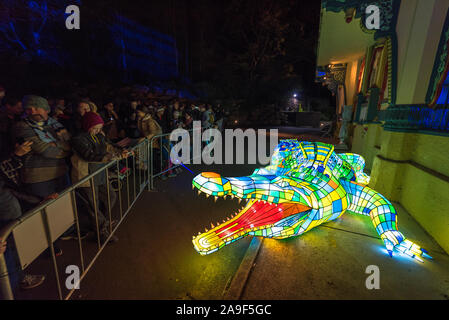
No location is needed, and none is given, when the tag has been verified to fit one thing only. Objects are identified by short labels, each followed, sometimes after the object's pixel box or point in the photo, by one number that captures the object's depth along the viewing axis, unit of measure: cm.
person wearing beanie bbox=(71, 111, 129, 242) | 284
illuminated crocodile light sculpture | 249
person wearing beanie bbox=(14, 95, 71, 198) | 255
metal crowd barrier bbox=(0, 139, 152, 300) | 135
